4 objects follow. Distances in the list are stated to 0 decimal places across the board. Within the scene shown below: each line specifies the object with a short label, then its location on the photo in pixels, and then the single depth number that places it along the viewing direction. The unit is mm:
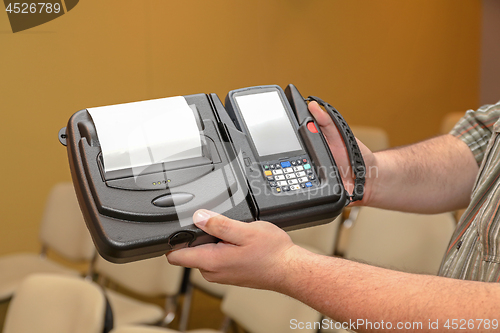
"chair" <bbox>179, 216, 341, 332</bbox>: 1960
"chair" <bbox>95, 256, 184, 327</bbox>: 1903
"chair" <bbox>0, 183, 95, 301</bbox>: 2270
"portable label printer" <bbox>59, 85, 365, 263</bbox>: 665
